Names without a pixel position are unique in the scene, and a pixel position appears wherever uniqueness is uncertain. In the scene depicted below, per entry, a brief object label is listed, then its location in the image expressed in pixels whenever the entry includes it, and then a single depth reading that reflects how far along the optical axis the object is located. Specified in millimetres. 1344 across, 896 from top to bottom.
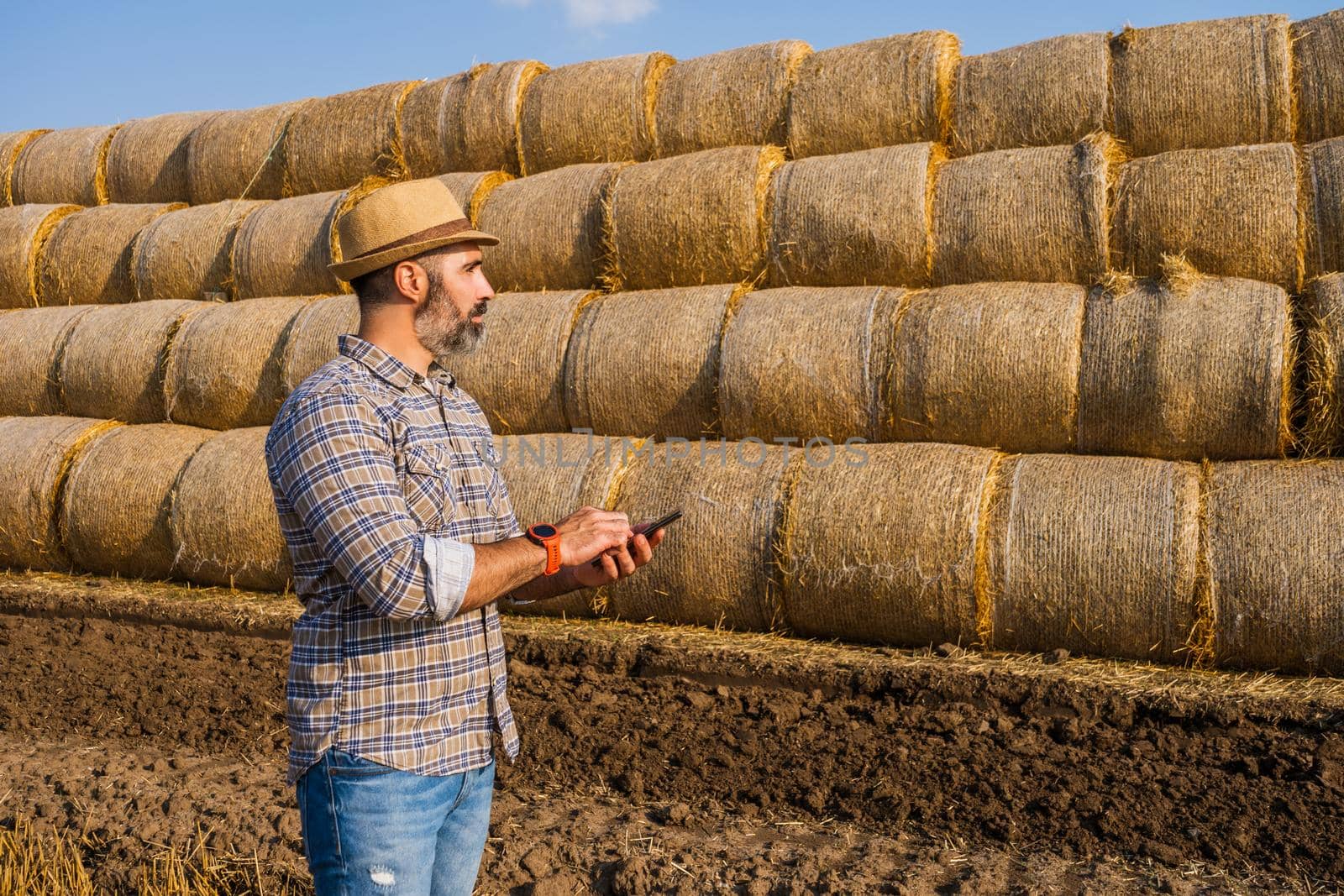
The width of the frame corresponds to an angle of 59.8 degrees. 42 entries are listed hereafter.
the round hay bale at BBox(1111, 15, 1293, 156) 5719
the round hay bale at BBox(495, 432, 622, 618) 6066
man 2168
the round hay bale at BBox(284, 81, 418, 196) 8141
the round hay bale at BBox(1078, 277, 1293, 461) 5062
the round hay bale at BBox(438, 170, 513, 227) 7371
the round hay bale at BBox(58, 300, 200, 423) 7844
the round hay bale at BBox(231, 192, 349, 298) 7715
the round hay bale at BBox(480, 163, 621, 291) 6961
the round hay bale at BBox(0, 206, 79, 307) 8945
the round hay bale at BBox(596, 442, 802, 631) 5648
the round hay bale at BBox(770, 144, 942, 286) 6090
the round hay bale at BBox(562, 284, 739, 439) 6203
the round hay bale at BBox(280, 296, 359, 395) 7043
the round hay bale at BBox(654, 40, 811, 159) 6914
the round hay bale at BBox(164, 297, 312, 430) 7379
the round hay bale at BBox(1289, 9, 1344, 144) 5598
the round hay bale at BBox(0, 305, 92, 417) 8227
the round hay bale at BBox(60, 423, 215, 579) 7160
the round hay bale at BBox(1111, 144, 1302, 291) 5359
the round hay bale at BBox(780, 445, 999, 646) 5215
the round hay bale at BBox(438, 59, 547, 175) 7750
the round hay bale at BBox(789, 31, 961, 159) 6520
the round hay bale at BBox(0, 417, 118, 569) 7484
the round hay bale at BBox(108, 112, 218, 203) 9156
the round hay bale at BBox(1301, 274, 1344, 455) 4980
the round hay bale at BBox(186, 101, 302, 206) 8578
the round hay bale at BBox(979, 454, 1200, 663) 4891
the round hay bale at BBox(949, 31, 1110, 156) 6082
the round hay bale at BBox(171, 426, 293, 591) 6750
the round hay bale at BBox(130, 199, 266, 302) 8273
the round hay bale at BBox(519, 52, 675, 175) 7336
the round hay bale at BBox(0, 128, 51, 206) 9844
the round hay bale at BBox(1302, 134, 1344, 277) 5270
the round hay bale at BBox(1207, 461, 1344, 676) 4672
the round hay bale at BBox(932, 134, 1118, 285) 5695
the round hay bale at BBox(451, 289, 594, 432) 6559
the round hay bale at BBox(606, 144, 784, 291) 6477
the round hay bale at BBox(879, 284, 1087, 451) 5449
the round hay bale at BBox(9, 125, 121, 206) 9516
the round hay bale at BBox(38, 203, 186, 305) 8734
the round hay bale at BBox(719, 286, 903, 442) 5793
